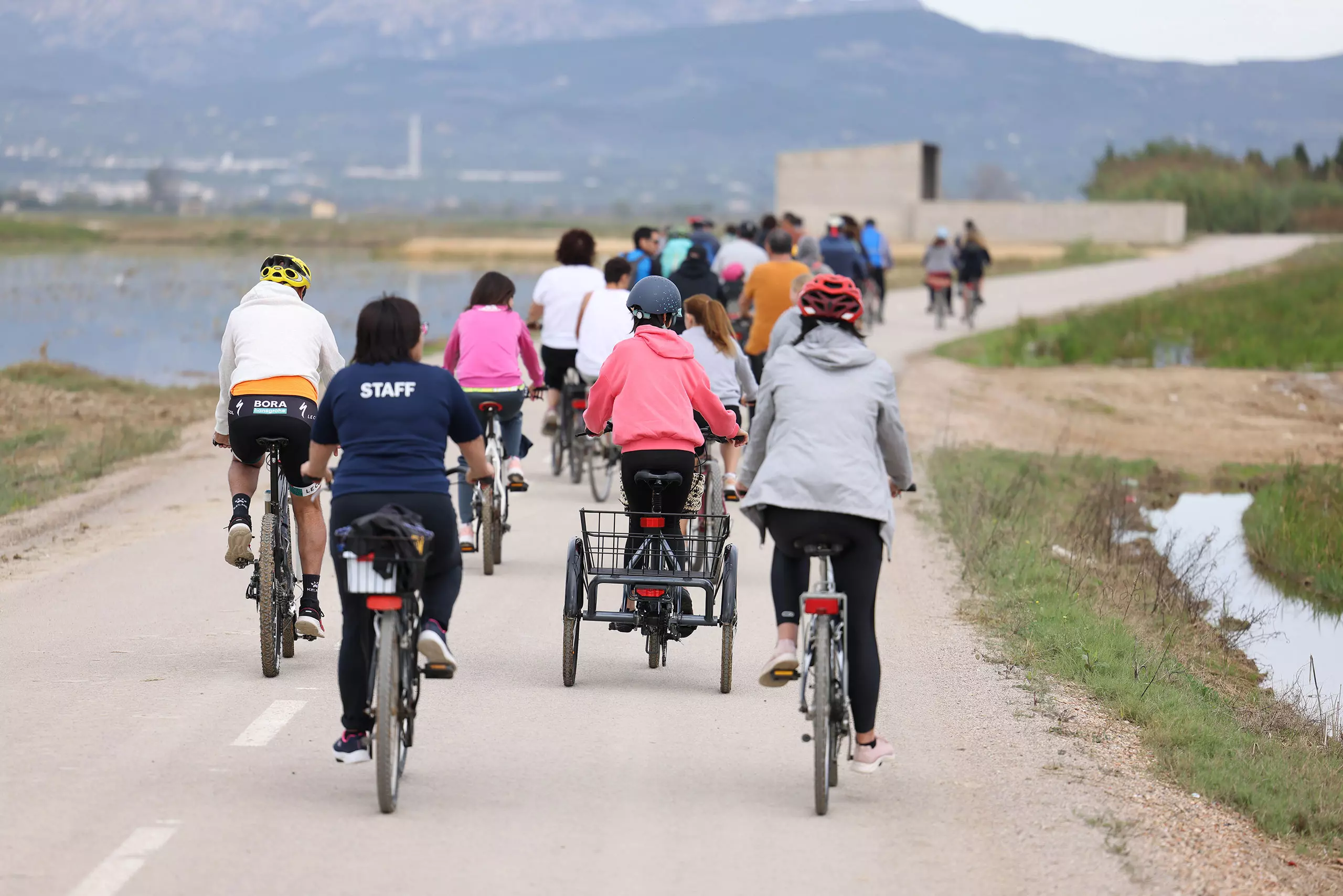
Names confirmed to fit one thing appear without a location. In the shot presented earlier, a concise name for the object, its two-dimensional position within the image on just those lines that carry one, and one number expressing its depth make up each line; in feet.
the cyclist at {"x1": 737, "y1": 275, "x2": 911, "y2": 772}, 44.98
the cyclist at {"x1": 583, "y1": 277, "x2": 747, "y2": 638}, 57.98
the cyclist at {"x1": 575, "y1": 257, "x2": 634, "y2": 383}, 89.71
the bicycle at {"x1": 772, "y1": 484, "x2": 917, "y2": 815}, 44.62
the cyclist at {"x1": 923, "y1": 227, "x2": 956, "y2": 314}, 232.94
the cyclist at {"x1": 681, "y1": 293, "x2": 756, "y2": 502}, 73.41
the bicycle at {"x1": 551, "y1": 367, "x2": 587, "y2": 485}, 100.37
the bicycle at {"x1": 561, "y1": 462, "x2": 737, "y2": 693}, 57.47
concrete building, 529.45
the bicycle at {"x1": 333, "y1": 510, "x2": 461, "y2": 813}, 43.83
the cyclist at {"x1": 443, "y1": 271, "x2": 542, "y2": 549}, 77.82
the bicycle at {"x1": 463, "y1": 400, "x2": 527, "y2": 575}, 77.97
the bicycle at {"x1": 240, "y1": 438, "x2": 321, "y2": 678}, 57.47
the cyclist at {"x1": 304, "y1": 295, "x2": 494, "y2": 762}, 45.09
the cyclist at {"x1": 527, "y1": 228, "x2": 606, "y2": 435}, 96.37
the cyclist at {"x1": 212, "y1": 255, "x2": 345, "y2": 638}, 57.31
